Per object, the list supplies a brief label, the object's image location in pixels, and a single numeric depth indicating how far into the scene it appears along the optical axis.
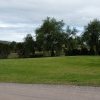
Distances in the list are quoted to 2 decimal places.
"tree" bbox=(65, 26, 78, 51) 47.64
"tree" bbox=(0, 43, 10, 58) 34.82
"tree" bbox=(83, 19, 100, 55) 46.33
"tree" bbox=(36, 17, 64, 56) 46.90
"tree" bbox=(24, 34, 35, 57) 39.69
